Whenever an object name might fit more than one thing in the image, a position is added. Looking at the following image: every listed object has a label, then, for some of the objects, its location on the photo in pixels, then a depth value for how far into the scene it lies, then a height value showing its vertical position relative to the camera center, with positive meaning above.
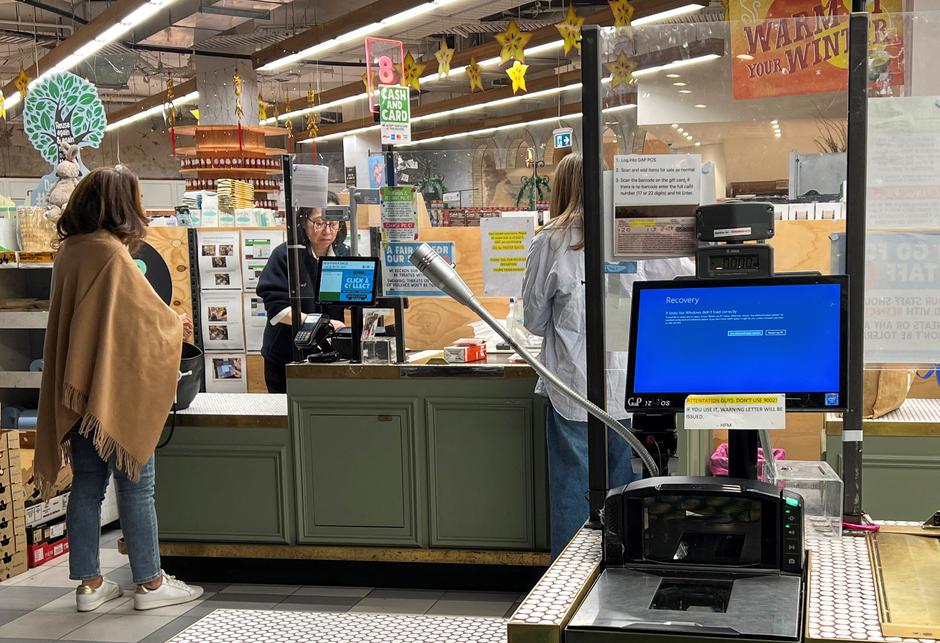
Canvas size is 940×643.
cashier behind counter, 4.75 -0.20
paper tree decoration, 6.25 +0.90
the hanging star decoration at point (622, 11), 7.26 +1.69
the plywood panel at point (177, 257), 8.27 -0.04
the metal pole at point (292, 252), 4.77 -0.01
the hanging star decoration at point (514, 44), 8.09 +1.63
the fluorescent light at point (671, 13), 7.93 +1.84
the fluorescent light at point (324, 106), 13.56 +2.04
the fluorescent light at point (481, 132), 14.01 +1.77
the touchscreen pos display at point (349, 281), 4.49 -0.15
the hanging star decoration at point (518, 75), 8.36 +1.43
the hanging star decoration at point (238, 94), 12.82 +2.06
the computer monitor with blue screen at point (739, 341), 1.94 -0.21
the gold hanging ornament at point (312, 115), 12.55 +1.88
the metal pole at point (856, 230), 2.16 +0.01
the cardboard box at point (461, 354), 4.36 -0.48
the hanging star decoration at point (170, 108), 12.18 +1.90
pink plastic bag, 2.80 -0.66
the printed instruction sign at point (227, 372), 8.55 -1.05
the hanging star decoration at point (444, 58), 9.07 +1.71
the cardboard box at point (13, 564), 4.84 -1.52
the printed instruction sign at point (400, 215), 4.62 +0.15
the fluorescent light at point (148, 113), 14.75 +2.22
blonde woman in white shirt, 3.69 -0.32
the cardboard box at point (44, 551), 5.03 -1.52
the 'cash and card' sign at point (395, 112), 5.77 +0.80
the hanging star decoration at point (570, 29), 7.90 +1.70
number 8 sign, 6.15 +1.17
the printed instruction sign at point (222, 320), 8.45 -0.59
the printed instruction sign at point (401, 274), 4.61 -0.13
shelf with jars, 12.35 +1.21
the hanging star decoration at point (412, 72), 9.68 +1.71
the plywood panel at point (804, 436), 4.31 -0.91
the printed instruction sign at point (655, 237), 2.24 +0.01
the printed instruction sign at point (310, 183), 4.73 +0.31
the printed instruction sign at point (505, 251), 4.62 -0.03
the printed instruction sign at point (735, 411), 1.93 -0.34
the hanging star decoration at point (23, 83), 10.57 +1.88
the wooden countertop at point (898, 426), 3.59 -0.70
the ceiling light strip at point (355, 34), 8.02 +1.96
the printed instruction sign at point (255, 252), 8.36 -0.02
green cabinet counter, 4.28 -0.99
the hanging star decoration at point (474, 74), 9.63 +1.67
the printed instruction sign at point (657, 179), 2.25 +0.14
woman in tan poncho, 3.96 -0.44
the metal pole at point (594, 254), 2.25 -0.03
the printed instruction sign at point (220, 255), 8.34 -0.03
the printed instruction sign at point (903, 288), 2.26 -0.13
